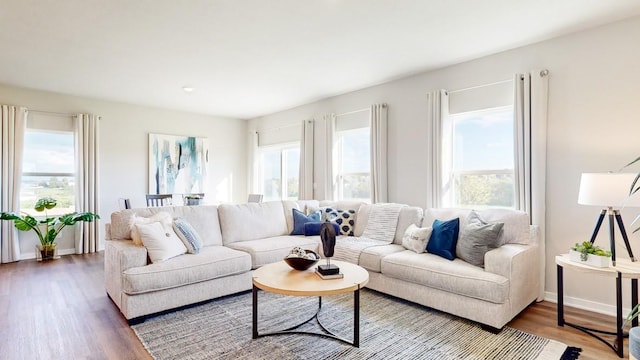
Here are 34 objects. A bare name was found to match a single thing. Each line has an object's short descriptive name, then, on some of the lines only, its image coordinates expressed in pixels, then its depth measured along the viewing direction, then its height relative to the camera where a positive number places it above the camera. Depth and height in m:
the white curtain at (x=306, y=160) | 5.87 +0.35
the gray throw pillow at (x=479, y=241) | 2.88 -0.55
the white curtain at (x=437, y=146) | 4.02 +0.41
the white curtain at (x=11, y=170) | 4.79 +0.15
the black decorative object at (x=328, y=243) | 2.47 -0.48
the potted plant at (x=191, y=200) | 5.02 -0.31
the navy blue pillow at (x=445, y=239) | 3.12 -0.58
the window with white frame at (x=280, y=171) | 6.55 +0.17
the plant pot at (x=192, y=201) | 5.02 -0.32
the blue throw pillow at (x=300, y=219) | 4.32 -0.52
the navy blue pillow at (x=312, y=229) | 4.25 -0.63
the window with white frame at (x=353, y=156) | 5.11 +0.37
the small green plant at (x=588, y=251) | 2.45 -0.54
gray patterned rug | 2.26 -1.18
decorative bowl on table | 2.51 -0.61
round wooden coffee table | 2.18 -0.72
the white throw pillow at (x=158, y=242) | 2.92 -0.56
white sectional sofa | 2.66 -0.78
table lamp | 2.43 -0.12
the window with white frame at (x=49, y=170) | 5.15 +0.17
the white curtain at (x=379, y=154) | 4.65 +0.36
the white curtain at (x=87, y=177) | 5.38 +0.05
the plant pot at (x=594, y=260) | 2.40 -0.60
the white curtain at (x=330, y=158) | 5.45 +0.36
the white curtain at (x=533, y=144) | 3.25 +0.35
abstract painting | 6.23 +0.32
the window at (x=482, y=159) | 3.64 +0.23
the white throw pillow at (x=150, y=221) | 3.01 -0.39
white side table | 2.27 -0.73
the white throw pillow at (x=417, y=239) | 3.33 -0.61
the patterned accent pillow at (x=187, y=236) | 3.25 -0.56
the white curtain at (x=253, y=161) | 7.19 +0.41
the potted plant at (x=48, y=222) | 4.93 -0.63
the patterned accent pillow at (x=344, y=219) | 4.32 -0.52
